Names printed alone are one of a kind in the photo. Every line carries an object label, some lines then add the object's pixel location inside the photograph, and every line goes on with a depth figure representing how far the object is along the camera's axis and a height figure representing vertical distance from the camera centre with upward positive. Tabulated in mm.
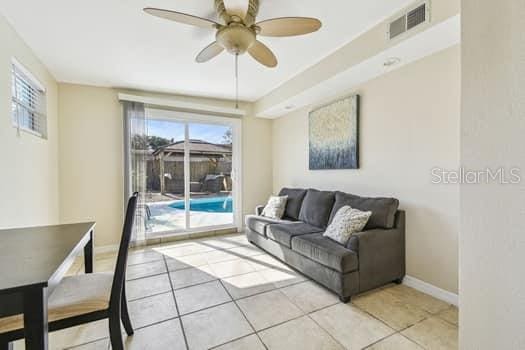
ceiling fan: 1676 +1099
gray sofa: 2141 -766
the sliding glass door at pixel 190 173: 4004 +4
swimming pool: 4289 -601
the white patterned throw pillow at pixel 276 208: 3717 -564
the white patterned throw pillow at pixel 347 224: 2389 -539
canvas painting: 3031 +524
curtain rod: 3598 +1146
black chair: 1211 -696
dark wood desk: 851 -392
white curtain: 3605 +282
